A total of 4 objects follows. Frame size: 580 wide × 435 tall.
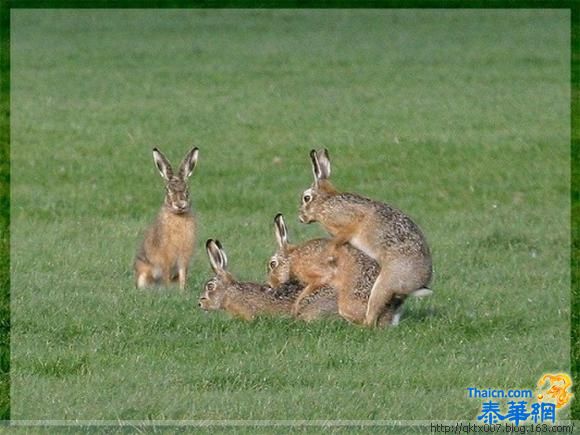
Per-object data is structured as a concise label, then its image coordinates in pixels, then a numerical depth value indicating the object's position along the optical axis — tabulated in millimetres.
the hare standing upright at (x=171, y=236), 23391
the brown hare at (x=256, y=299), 20078
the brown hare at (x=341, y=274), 19844
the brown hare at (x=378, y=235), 19484
